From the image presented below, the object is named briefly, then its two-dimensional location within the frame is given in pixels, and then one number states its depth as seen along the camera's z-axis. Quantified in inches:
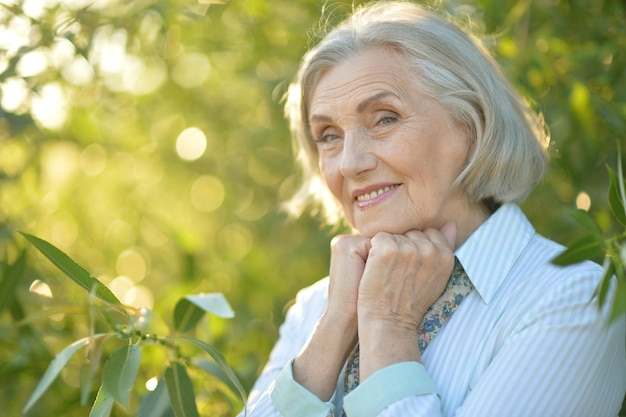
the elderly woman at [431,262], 46.0
